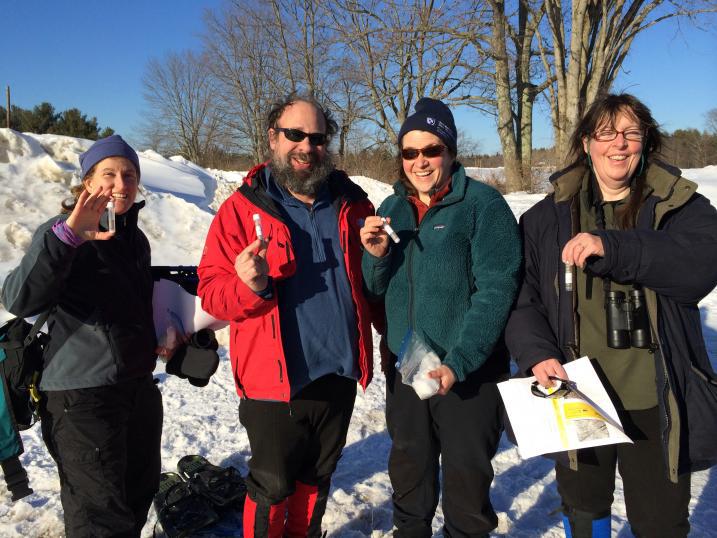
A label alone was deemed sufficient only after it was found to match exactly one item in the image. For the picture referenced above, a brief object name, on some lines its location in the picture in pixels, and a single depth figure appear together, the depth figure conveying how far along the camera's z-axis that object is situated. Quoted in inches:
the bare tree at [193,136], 1509.6
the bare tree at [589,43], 522.6
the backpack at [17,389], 85.2
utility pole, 632.1
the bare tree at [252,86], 1182.3
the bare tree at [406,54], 641.0
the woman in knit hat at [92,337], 77.9
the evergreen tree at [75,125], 1115.2
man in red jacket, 88.4
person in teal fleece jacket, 83.4
